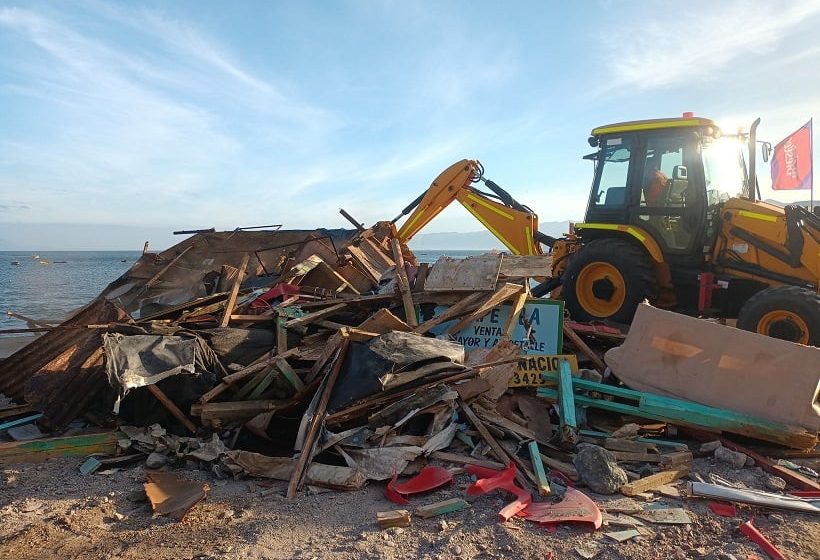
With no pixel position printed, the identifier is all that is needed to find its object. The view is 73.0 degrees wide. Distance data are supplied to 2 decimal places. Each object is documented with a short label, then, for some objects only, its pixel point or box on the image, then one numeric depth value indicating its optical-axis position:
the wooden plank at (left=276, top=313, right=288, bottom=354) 6.26
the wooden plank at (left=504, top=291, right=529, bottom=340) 6.53
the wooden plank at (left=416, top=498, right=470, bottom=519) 3.87
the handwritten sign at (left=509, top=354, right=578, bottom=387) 6.00
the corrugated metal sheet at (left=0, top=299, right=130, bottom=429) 5.46
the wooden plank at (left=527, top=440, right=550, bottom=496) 4.12
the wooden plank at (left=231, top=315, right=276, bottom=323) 6.68
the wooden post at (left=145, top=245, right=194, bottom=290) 9.53
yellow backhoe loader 6.88
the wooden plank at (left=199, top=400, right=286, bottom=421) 5.37
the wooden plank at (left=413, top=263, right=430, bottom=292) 7.56
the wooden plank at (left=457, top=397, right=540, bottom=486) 4.51
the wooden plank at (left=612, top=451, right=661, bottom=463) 4.70
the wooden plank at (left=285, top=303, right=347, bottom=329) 6.53
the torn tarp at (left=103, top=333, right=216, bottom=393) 5.02
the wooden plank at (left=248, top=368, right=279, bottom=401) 5.68
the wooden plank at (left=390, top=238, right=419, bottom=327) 6.91
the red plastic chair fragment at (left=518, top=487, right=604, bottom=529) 3.71
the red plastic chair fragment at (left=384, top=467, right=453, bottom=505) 4.17
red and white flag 10.55
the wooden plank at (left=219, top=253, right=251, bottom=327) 6.58
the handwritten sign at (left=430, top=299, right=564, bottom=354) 6.73
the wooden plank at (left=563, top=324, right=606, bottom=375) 6.63
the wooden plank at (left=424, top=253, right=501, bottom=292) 7.07
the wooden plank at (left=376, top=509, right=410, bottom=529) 3.71
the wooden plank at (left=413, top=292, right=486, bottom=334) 6.67
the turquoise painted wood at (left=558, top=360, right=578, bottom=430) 5.07
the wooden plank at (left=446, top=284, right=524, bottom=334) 6.71
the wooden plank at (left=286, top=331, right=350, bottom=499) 4.37
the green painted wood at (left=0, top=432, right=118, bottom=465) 4.95
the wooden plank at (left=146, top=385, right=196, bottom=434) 5.33
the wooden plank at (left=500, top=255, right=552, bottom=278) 7.45
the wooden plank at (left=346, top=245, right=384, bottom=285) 9.05
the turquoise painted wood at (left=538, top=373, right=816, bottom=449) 4.85
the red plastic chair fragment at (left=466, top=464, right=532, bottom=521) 3.94
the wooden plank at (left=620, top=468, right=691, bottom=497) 4.16
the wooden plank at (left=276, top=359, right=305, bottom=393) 5.61
